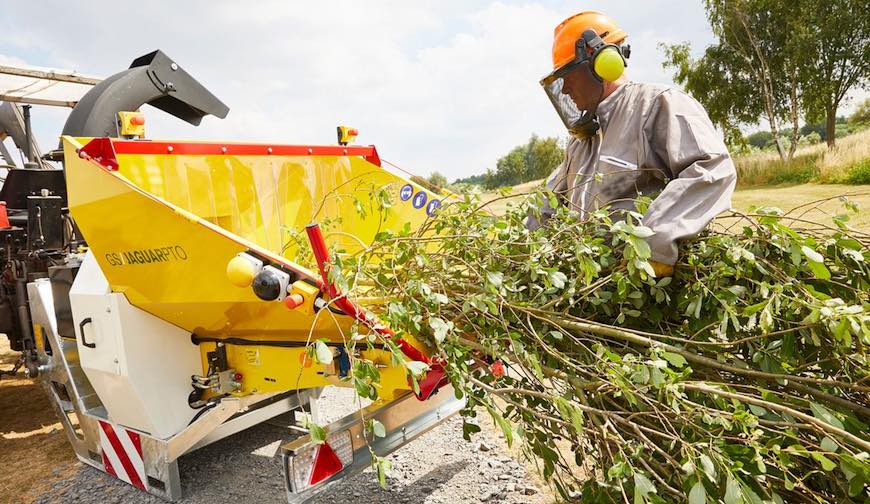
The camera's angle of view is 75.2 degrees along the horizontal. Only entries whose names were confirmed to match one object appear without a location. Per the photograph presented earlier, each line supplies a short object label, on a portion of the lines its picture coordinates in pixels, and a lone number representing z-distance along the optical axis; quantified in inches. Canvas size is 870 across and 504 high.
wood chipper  89.7
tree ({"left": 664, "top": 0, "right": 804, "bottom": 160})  762.2
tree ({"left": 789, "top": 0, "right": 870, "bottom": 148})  714.2
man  77.0
